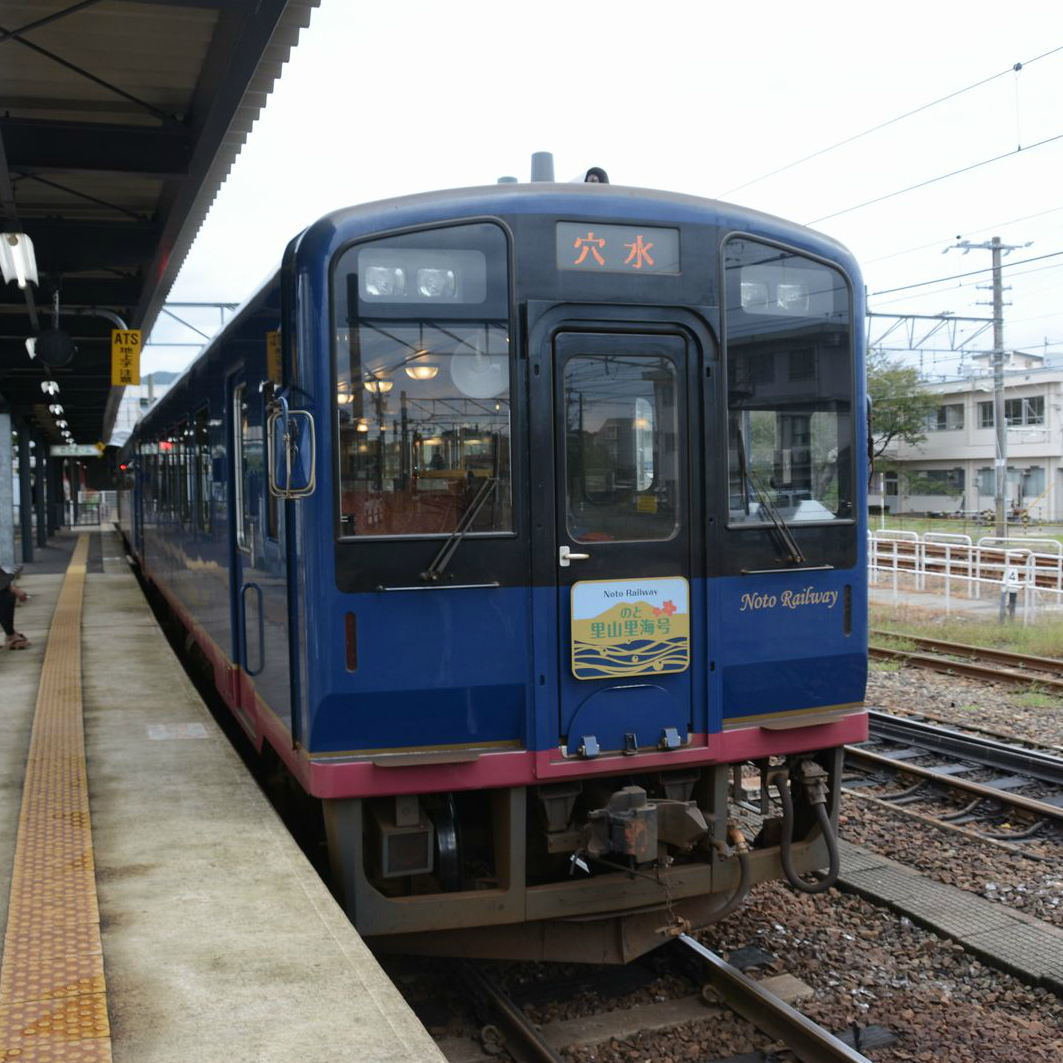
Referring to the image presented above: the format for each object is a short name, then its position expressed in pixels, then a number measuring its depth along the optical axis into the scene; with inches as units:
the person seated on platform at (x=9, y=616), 428.1
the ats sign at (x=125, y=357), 523.8
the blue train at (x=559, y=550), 164.6
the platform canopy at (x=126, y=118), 255.6
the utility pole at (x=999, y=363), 1066.1
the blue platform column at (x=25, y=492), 1021.8
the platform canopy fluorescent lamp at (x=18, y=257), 325.1
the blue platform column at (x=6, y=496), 737.0
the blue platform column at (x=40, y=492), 1251.8
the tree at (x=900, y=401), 1859.0
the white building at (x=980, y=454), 1776.6
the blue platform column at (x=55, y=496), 1621.6
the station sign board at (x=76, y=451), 1569.9
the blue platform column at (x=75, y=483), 2341.3
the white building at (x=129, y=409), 2088.7
